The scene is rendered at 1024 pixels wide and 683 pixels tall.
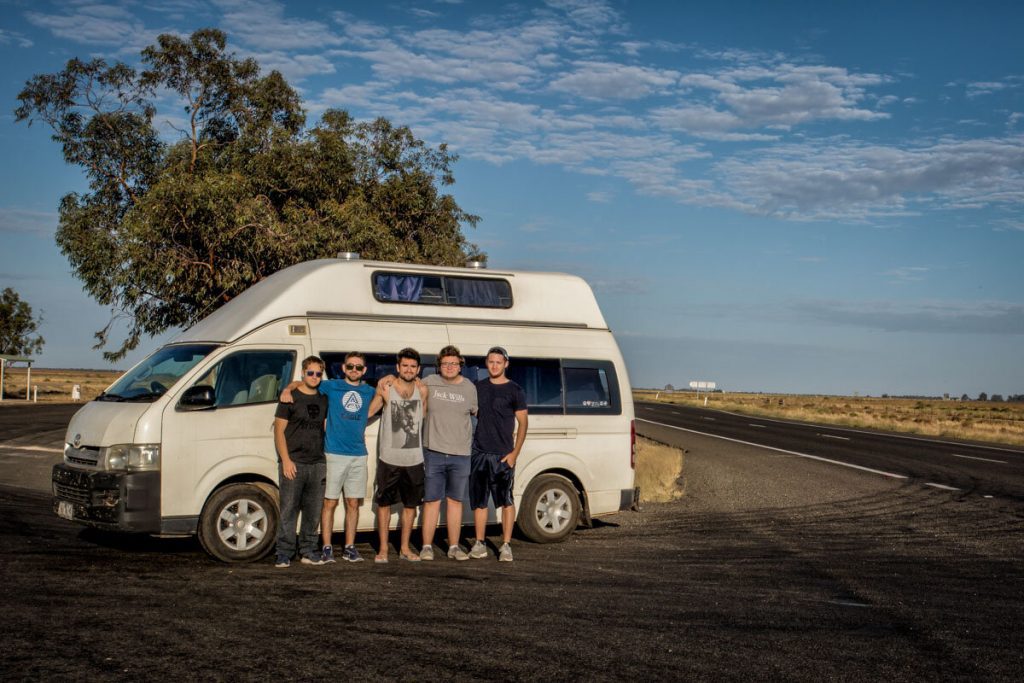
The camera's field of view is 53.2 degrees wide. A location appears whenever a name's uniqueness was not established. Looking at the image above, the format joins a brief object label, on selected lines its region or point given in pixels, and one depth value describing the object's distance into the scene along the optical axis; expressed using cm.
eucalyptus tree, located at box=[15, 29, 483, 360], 1981
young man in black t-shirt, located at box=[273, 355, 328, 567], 895
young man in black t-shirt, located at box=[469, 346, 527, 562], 970
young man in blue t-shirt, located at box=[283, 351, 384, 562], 920
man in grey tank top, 936
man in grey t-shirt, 950
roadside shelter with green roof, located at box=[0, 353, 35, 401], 4823
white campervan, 883
